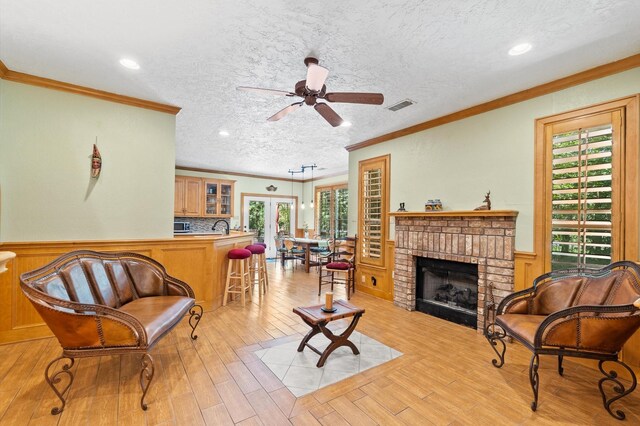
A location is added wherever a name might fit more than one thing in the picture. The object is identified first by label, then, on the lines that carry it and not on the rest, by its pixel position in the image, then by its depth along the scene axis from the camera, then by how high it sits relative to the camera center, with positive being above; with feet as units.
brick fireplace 10.68 -1.19
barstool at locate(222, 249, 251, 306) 13.94 -2.97
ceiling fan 7.68 +3.50
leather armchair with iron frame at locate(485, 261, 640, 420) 6.45 -2.46
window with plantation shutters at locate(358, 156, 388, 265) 16.10 +0.42
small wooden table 8.47 -3.19
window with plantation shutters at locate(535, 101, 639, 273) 8.38 +0.97
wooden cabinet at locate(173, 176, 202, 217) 24.03 +1.48
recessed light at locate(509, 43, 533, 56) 7.66 +4.68
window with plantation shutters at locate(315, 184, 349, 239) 27.45 +0.46
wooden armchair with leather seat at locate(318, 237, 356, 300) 15.87 -2.74
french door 29.17 -0.36
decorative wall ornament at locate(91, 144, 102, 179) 10.71 +1.86
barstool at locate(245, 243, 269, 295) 15.62 -2.92
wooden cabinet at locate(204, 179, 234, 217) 25.85 +1.51
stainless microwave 22.48 -1.09
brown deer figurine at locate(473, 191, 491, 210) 11.26 +0.55
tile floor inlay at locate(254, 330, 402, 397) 7.61 -4.44
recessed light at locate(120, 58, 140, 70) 8.64 +4.63
